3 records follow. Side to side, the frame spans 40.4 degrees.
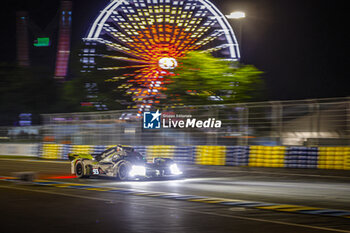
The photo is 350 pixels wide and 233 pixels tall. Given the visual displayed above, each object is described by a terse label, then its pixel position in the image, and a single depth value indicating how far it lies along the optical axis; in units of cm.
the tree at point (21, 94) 5922
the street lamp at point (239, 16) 3406
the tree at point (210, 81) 3422
